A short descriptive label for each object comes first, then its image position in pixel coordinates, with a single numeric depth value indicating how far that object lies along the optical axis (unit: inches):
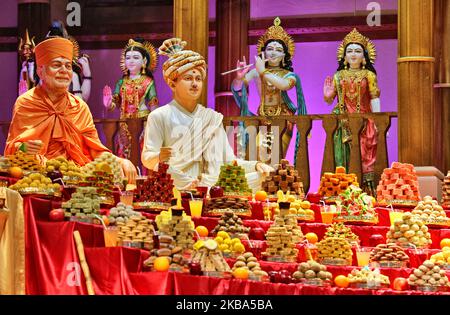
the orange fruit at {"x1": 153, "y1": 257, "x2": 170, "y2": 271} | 359.3
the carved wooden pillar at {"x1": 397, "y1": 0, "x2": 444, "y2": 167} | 491.5
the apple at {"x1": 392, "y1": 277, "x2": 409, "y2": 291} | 362.0
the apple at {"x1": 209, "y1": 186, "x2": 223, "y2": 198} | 432.5
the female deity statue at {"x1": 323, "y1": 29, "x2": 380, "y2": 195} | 590.6
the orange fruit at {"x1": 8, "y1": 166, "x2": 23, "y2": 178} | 410.3
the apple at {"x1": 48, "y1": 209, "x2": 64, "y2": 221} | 380.5
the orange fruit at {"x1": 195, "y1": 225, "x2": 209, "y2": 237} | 392.8
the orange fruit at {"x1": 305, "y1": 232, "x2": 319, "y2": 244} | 401.1
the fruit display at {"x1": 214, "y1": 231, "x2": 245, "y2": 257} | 381.1
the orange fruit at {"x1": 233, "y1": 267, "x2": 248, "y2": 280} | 358.0
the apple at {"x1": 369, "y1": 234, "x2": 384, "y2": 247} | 406.0
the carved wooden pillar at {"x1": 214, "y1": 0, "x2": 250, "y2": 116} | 618.5
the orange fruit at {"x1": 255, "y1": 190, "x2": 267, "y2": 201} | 436.1
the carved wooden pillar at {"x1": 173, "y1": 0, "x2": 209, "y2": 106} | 514.7
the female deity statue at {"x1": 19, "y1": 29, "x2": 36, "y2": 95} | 602.5
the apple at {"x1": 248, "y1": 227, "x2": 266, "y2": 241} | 405.1
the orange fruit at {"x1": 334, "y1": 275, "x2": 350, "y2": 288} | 361.4
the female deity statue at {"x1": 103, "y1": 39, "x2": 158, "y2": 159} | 603.2
